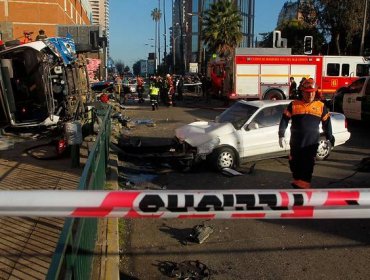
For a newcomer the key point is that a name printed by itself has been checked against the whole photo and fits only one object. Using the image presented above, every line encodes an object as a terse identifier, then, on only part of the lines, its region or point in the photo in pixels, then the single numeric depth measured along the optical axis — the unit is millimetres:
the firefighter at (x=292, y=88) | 22267
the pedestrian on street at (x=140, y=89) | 32350
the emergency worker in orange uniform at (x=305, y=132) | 6375
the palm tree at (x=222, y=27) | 49875
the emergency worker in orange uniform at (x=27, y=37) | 14662
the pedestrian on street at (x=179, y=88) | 32438
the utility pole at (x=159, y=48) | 97419
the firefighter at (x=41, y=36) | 13512
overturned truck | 12086
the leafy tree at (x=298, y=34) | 52844
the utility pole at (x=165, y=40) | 86188
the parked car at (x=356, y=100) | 15492
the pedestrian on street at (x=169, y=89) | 27712
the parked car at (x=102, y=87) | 30441
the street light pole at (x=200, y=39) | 48684
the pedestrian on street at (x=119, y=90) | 31494
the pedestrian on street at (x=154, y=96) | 25500
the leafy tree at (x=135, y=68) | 169250
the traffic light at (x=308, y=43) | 23031
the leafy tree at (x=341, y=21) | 44094
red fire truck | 25109
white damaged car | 9594
